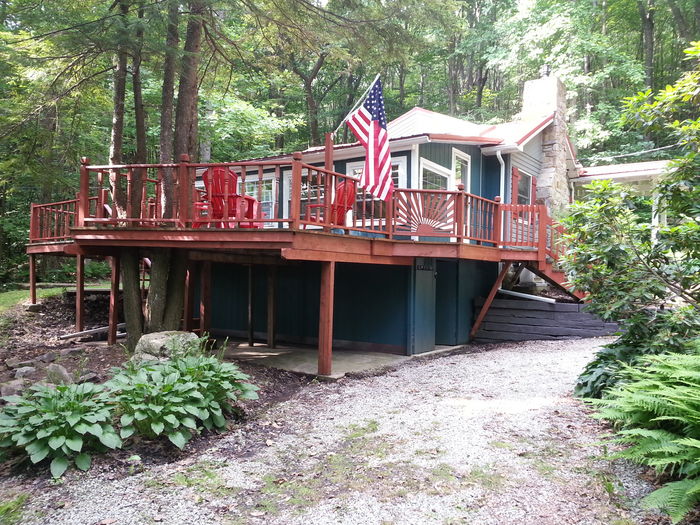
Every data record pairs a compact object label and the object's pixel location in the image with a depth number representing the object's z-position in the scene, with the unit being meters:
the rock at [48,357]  7.43
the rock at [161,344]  6.00
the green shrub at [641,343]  4.64
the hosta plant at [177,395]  4.02
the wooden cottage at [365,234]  6.75
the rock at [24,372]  6.32
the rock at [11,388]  5.16
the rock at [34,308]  11.80
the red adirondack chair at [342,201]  6.96
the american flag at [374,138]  6.84
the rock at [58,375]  4.74
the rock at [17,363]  7.12
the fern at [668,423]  2.59
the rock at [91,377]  5.77
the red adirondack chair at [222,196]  6.59
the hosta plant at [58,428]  3.52
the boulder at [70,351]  7.70
